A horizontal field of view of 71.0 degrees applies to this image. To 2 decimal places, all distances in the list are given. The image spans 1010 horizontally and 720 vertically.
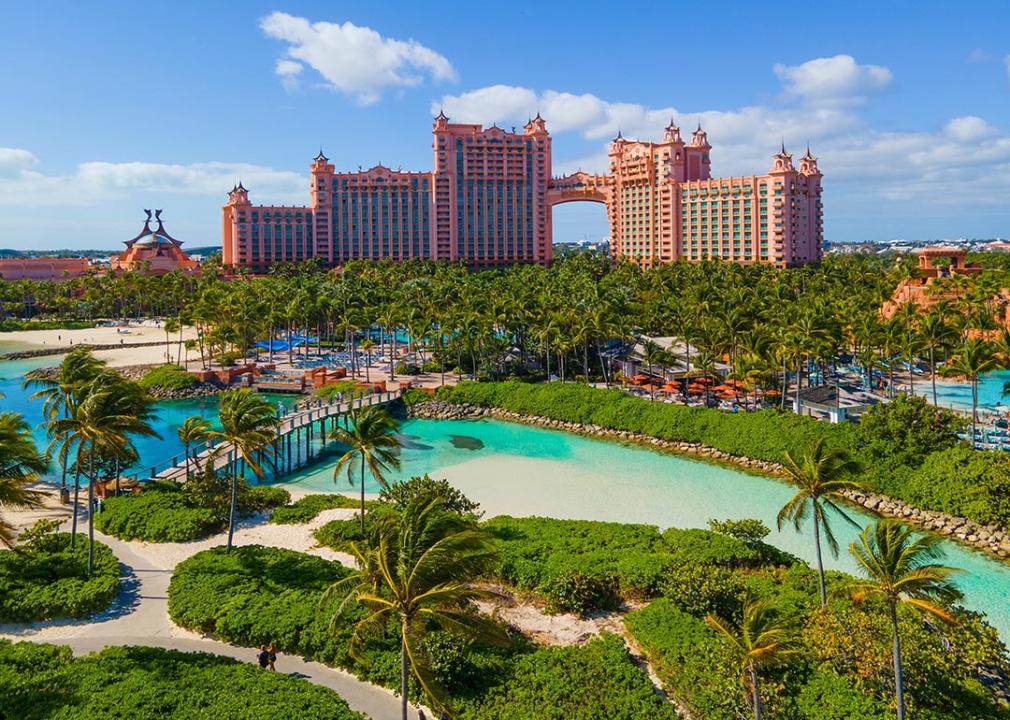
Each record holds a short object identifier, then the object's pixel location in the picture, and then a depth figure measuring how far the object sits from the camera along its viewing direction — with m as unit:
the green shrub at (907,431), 36.56
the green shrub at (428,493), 30.64
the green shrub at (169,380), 68.81
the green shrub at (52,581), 22.61
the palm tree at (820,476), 22.42
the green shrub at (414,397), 61.03
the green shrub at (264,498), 33.97
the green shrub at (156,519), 29.69
